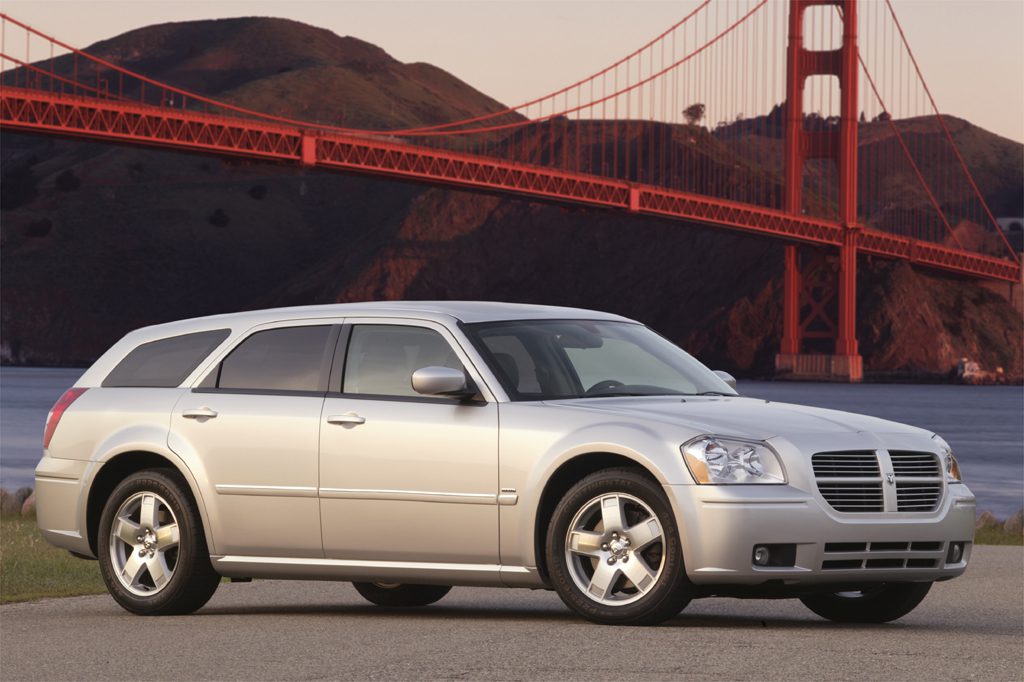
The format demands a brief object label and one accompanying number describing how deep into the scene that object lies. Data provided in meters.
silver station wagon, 13.78
